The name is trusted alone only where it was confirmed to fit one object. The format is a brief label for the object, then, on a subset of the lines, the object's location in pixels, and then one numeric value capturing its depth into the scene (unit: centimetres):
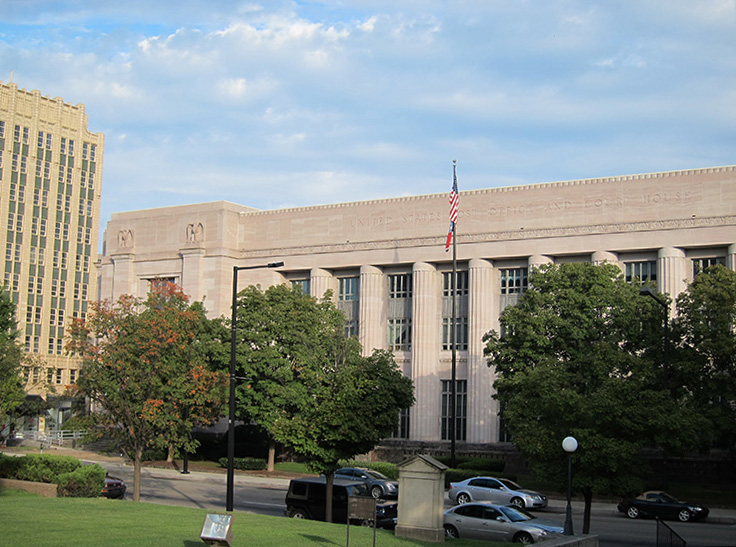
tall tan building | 10456
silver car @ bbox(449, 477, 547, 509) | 4066
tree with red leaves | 3644
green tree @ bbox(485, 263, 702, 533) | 3073
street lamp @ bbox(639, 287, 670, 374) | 4072
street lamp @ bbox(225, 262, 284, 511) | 2948
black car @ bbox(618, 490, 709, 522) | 3847
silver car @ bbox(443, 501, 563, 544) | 2850
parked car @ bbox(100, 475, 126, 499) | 3816
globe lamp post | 2630
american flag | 5678
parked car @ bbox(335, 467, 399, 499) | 3959
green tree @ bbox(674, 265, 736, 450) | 4419
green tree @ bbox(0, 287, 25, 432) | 5670
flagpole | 5201
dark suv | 3162
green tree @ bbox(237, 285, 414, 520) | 5722
